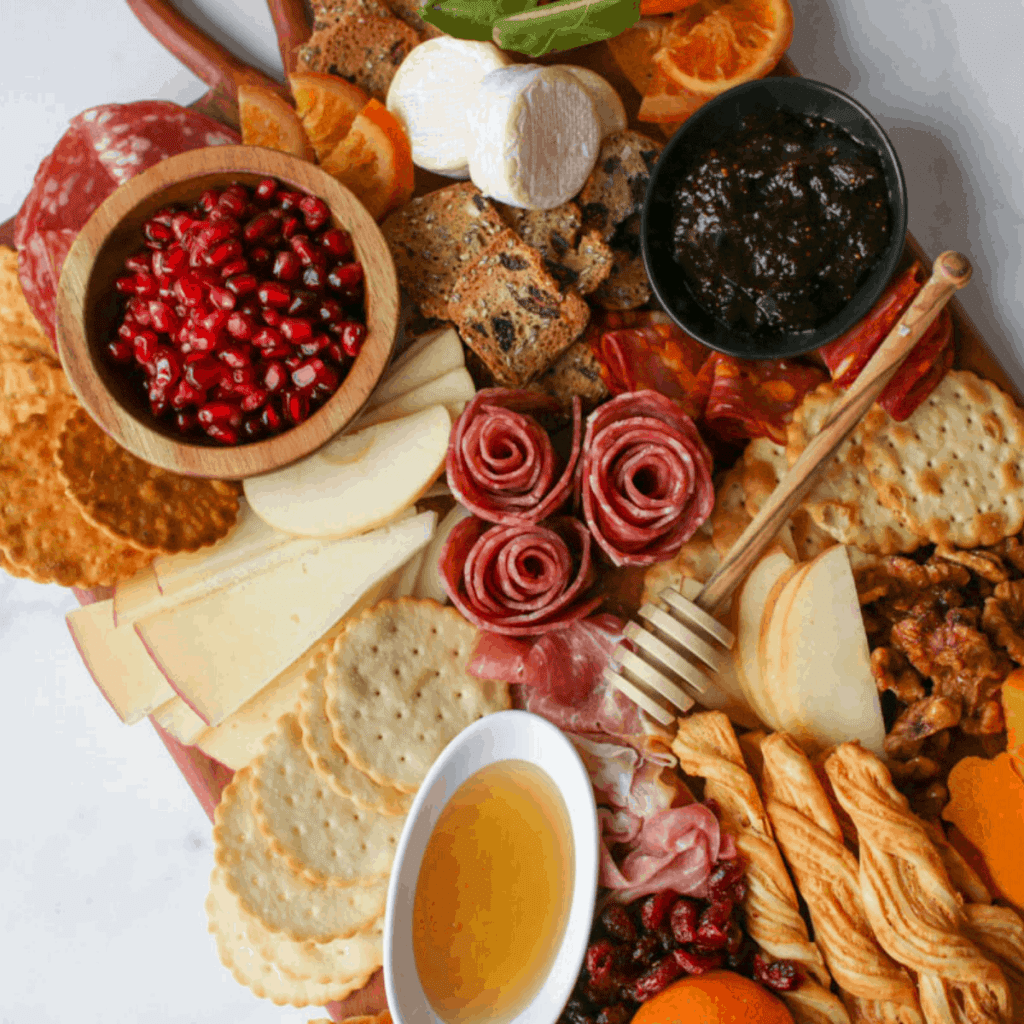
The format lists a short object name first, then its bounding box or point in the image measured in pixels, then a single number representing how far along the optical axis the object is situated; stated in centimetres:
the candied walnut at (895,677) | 49
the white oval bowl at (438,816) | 48
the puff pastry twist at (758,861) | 48
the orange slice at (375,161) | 51
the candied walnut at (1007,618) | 48
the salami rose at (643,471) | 48
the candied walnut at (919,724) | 48
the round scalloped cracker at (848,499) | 50
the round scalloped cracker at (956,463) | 50
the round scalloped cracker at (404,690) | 50
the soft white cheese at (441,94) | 50
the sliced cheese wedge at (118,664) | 52
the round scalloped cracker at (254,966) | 52
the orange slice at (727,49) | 50
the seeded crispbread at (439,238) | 50
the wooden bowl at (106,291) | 47
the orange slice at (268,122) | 51
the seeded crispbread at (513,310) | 50
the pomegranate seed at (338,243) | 48
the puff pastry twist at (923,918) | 45
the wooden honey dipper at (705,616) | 47
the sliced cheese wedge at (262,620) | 50
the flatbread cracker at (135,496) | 49
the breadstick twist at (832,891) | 47
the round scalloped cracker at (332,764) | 50
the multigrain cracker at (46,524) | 51
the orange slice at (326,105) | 51
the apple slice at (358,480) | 49
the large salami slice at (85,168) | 51
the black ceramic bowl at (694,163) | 47
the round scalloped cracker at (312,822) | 50
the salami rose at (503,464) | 48
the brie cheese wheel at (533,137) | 48
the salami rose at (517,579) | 49
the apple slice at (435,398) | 50
